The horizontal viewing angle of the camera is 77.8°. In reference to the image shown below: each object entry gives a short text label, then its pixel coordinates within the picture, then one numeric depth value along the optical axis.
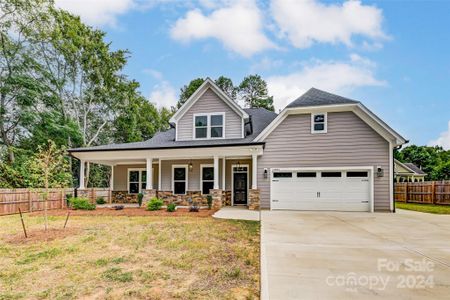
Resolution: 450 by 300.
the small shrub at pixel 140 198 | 14.79
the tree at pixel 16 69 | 18.94
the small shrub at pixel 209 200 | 13.52
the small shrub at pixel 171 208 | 12.63
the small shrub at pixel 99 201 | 16.11
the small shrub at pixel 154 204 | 13.09
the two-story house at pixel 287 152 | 12.74
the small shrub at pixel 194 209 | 12.62
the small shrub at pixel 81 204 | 13.72
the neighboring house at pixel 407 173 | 30.22
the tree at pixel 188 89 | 31.05
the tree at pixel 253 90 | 32.06
